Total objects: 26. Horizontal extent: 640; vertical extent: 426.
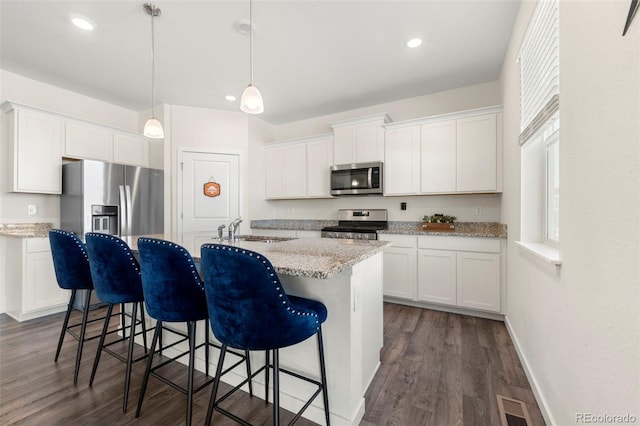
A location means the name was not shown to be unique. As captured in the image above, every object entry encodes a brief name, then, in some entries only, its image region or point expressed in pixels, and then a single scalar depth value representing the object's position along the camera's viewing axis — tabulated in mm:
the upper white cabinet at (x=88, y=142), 3338
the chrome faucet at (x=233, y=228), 2242
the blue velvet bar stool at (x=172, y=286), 1317
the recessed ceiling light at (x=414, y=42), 2514
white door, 4102
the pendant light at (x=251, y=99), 1831
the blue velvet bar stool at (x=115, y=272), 1595
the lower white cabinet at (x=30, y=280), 2848
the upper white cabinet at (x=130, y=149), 3787
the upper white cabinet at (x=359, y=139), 3646
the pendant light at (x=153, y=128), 2471
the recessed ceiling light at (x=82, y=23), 2252
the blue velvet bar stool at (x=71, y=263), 1900
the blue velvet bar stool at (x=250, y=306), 1036
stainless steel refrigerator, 3143
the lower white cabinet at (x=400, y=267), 3223
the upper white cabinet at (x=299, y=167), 4148
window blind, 1415
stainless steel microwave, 3625
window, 1460
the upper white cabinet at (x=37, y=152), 2959
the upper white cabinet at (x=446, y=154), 3021
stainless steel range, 3547
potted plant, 3277
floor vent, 1444
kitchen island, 1351
